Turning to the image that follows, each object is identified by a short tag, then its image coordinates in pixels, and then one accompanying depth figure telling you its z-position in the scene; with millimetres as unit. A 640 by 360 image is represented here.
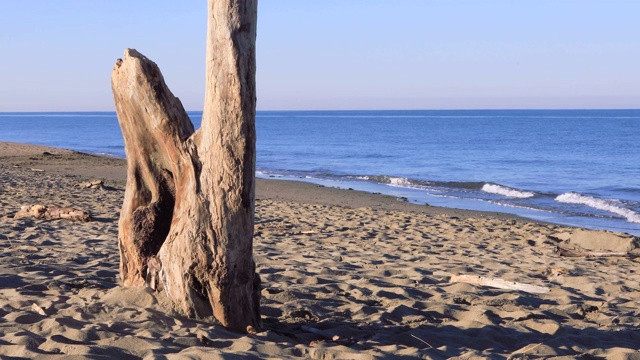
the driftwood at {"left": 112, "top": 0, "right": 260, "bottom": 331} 5113
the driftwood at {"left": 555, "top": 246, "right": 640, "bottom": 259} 10180
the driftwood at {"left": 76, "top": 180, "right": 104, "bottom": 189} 17250
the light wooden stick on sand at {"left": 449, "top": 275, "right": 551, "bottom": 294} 7660
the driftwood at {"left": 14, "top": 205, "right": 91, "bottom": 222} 11289
